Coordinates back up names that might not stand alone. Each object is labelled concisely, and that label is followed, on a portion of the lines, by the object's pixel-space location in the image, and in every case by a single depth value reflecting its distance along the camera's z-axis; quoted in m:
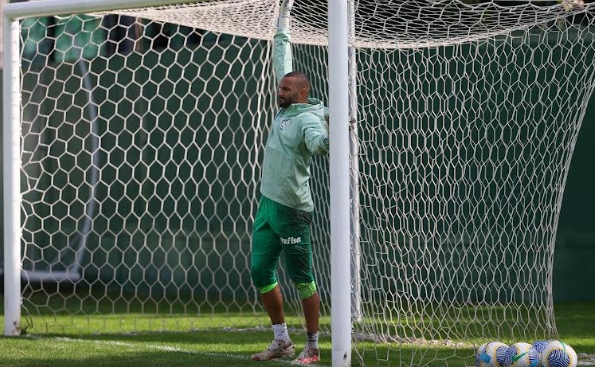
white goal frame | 11.73
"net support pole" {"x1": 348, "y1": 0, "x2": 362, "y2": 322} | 12.67
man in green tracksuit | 12.70
